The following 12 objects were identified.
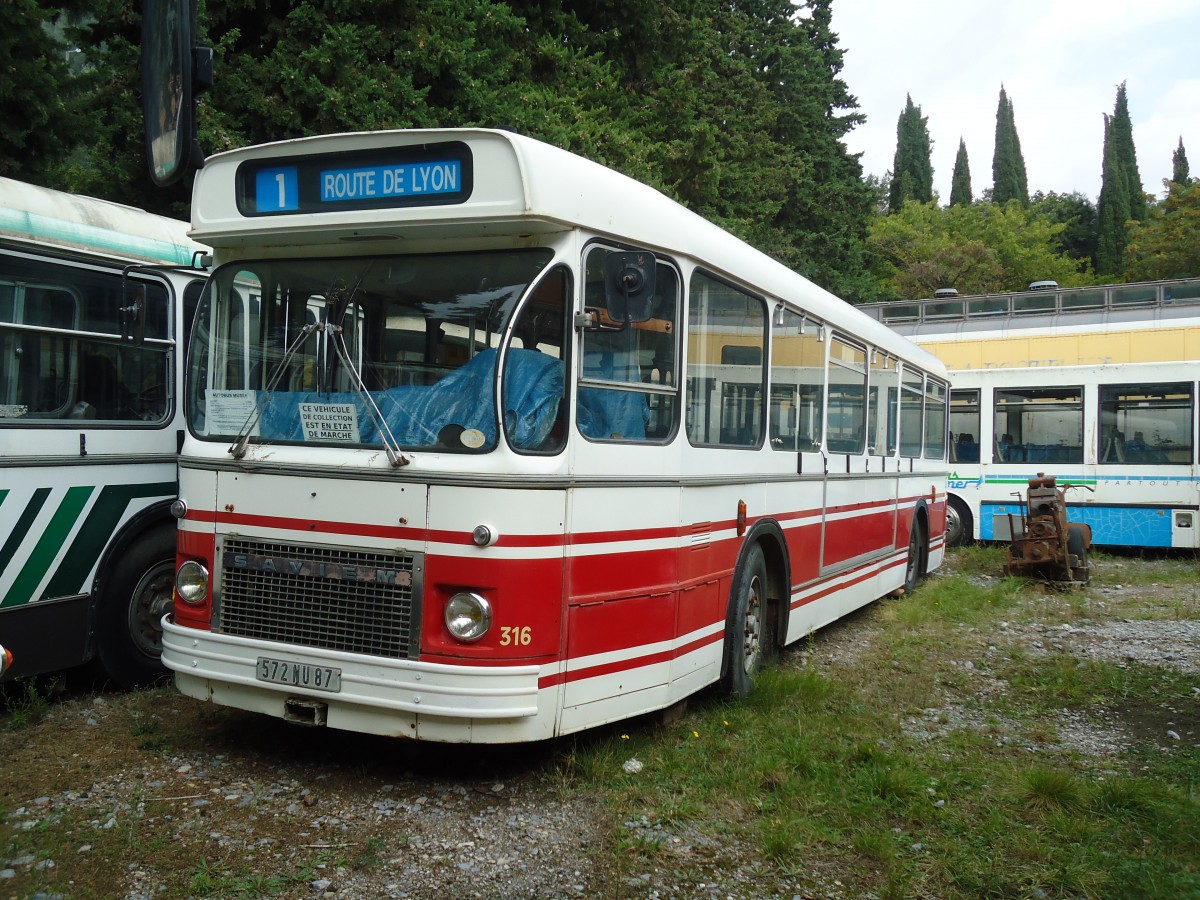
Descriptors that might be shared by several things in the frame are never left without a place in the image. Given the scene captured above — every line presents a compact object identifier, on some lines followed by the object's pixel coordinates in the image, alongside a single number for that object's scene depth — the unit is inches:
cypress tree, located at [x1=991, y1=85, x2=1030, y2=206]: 2637.8
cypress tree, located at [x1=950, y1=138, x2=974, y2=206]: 2741.1
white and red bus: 183.3
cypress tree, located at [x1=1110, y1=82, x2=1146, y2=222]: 2341.3
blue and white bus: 617.3
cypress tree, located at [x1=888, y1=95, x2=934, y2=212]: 2491.4
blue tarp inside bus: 186.1
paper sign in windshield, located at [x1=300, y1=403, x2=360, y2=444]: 194.2
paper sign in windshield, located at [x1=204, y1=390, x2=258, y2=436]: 206.2
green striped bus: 228.1
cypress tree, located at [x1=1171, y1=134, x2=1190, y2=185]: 2539.4
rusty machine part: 506.3
